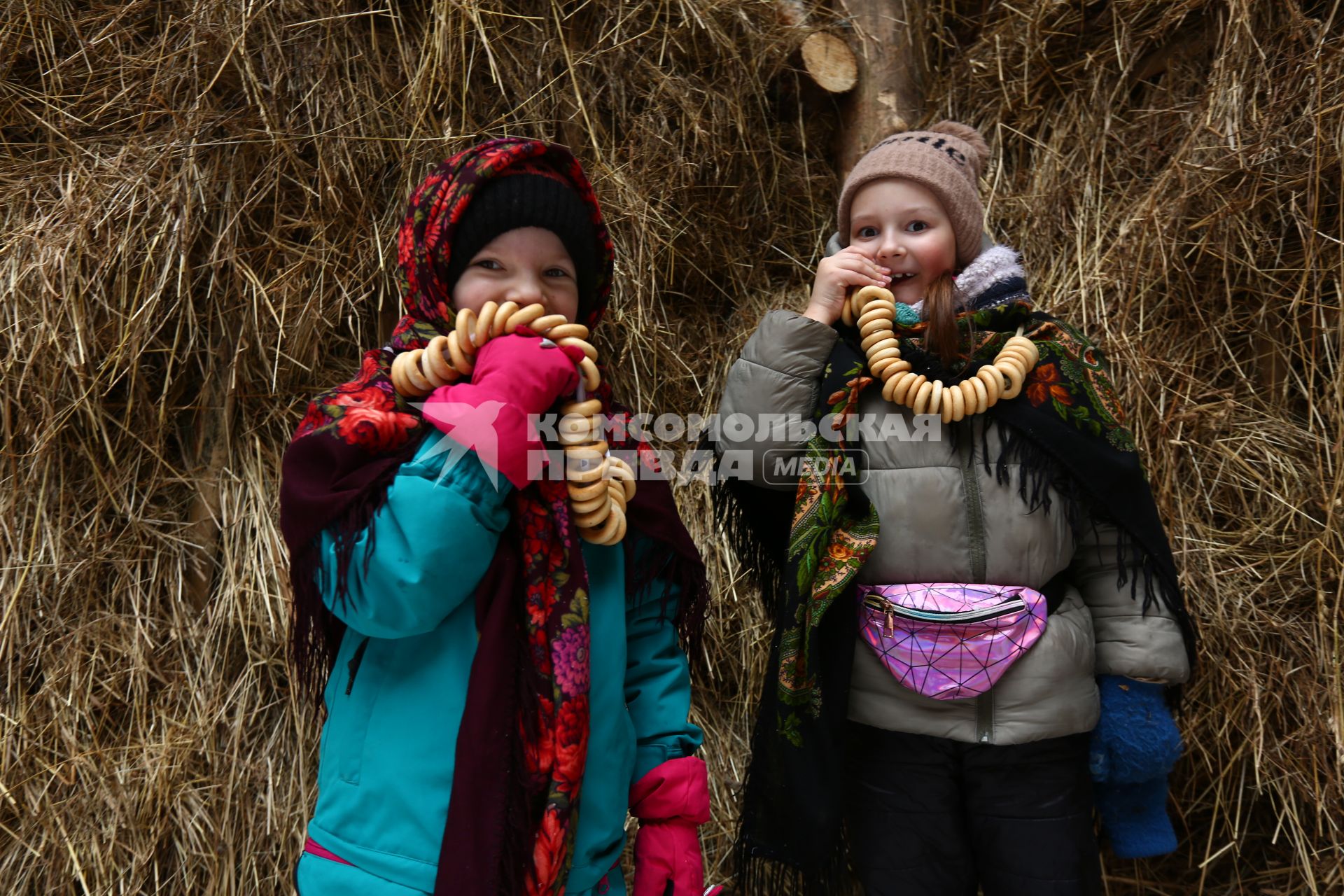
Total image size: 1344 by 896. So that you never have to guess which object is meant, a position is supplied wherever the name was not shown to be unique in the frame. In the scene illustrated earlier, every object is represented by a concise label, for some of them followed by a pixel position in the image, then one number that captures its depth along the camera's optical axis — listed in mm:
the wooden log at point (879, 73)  2705
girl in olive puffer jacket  1471
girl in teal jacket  1106
